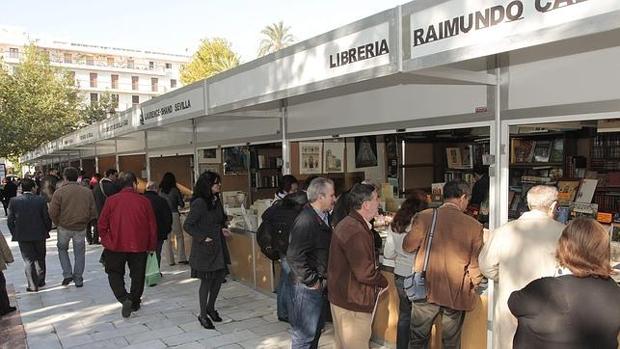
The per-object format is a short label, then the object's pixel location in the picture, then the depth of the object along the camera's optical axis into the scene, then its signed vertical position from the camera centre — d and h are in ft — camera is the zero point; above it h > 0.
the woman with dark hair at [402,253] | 11.46 -2.50
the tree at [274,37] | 127.75 +31.43
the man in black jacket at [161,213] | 19.84 -2.38
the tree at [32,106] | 72.43 +8.72
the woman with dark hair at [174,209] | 24.38 -2.73
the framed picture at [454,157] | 22.31 -0.38
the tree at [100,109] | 121.53 +13.19
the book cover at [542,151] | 17.07 -0.15
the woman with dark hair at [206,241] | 15.14 -2.74
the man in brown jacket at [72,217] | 20.56 -2.53
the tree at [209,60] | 102.17 +20.63
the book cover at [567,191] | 14.32 -1.38
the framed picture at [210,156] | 26.25 -0.02
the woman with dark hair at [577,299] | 5.91 -1.94
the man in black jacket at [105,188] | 26.96 -1.68
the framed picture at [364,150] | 21.76 +0.07
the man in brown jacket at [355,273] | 9.43 -2.46
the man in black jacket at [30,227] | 19.74 -2.77
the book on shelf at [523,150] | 16.56 -0.10
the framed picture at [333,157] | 21.33 -0.22
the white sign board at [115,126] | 27.94 +2.11
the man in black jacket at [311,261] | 10.18 -2.33
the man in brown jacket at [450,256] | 10.07 -2.27
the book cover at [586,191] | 14.16 -1.36
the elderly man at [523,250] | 8.32 -1.84
